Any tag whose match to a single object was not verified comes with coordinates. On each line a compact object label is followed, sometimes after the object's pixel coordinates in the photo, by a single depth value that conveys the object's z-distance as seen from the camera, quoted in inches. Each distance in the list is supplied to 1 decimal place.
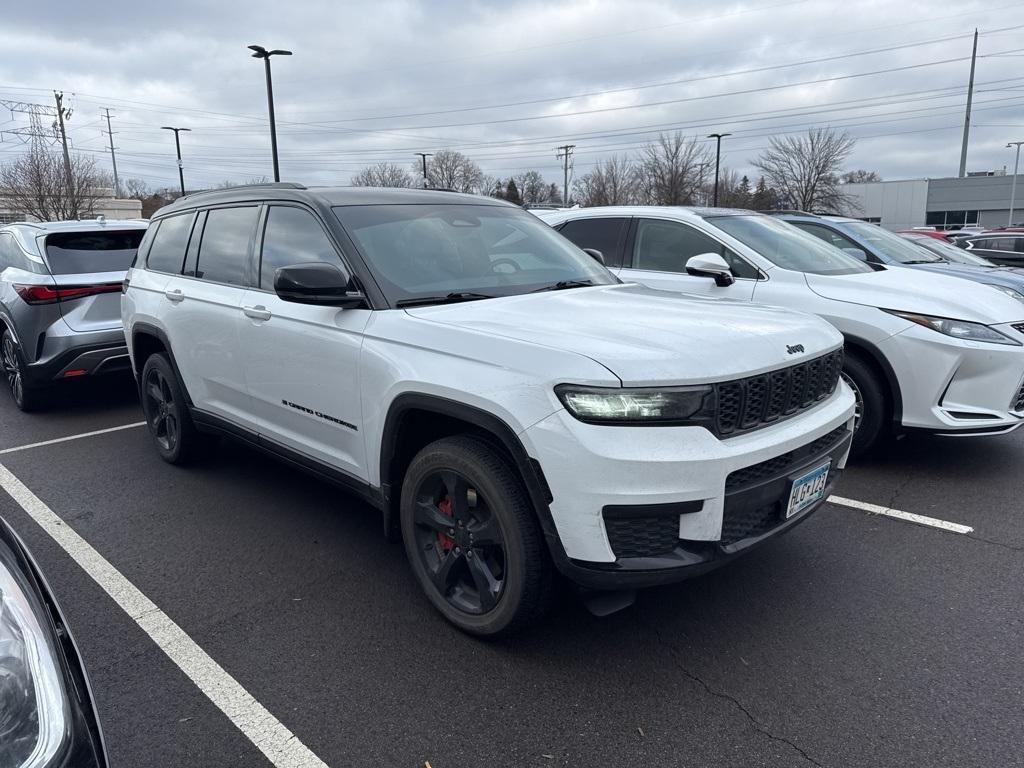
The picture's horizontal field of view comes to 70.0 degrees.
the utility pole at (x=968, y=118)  1362.0
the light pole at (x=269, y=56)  872.9
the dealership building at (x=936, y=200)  2753.4
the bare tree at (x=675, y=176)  2164.1
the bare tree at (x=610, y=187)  2389.3
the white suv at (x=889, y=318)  182.1
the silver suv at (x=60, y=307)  252.4
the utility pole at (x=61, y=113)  1711.4
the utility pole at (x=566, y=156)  2677.2
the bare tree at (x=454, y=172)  2547.2
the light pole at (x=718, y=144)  1791.3
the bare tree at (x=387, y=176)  2279.7
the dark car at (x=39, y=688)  51.9
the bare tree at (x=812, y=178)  2192.4
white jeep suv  99.3
